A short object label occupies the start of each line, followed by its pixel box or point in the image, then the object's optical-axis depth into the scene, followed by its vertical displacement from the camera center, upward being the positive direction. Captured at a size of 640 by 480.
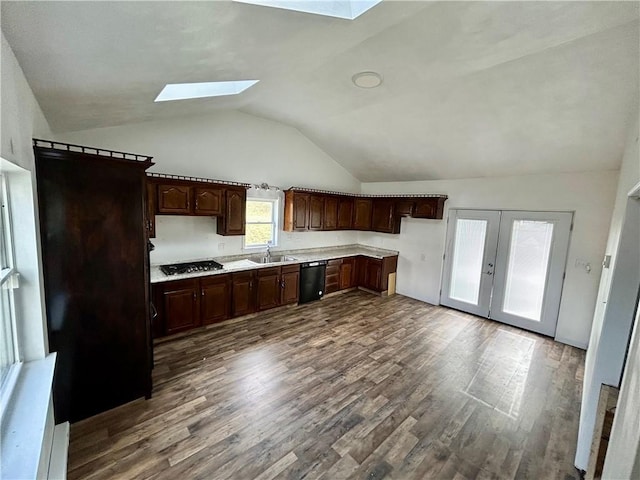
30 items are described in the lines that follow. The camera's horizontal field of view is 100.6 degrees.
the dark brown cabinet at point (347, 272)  5.74 -1.31
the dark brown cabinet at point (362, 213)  6.13 +0.00
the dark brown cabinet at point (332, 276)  5.45 -1.34
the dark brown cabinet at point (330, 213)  5.61 -0.03
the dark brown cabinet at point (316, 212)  5.31 -0.02
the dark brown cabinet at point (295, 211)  5.02 -0.02
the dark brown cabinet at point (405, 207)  5.43 +0.17
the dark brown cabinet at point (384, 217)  5.78 -0.06
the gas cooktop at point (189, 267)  3.65 -0.89
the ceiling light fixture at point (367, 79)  2.75 +1.44
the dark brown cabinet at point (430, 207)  5.08 +0.17
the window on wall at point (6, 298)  1.50 -0.59
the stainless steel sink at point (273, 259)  4.87 -0.93
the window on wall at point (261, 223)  4.84 -0.27
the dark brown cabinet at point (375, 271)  5.70 -1.26
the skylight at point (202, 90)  2.51 +1.15
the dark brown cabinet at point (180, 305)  3.48 -1.34
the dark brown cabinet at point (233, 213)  4.09 -0.09
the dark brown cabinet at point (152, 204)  3.31 +0.00
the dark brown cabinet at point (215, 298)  3.79 -1.34
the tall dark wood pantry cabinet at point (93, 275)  1.96 -0.60
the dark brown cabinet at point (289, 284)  4.69 -1.34
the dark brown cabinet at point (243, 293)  4.11 -1.34
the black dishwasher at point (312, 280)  5.00 -1.34
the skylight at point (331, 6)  1.36 +1.17
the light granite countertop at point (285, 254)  3.56 -0.92
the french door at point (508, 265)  4.07 -0.77
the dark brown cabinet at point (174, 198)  3.46 +0.08
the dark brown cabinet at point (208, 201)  3.75 +0.08
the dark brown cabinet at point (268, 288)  4.40 -1.33
